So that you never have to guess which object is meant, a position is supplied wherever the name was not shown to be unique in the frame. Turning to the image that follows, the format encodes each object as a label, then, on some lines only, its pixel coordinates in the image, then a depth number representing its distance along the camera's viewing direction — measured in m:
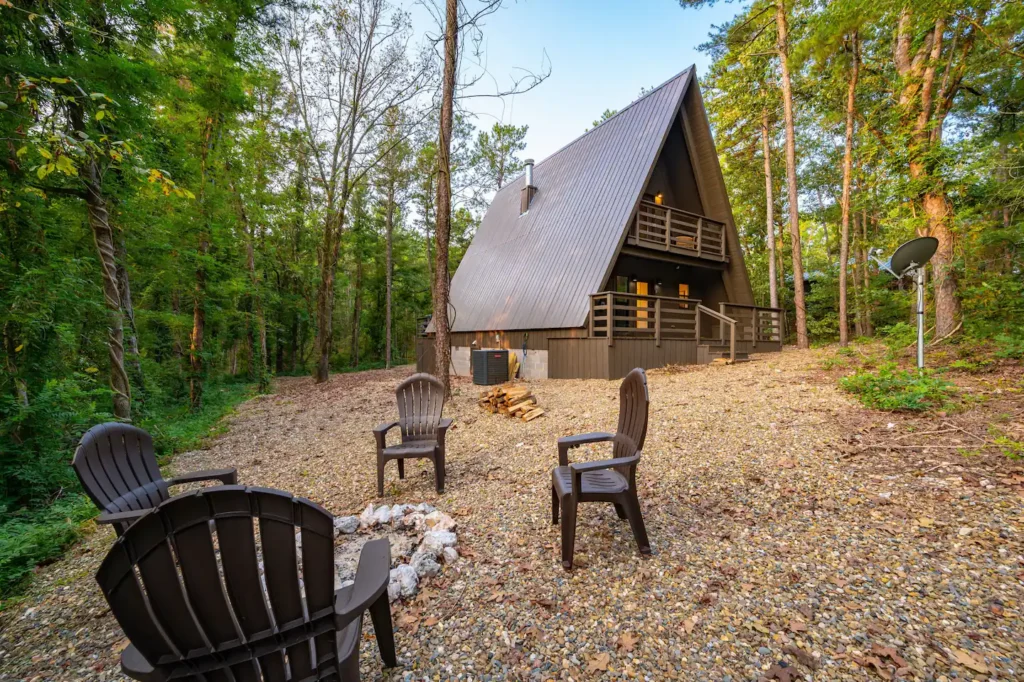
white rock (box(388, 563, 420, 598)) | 2.19
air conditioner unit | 9.51
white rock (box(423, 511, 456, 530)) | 2.83
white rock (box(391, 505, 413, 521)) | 2.97
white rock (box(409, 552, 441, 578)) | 2.34
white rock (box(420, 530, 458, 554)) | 2.54
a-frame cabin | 9.05
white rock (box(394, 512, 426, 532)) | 2.85
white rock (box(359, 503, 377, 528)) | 2.91
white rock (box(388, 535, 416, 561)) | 2.52
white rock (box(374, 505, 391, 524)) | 2.93
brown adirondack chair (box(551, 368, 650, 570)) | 2.36
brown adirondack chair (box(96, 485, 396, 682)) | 1.15
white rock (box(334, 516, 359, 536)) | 2.87
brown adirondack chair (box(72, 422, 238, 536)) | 2.22
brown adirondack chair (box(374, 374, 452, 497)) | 4.11
